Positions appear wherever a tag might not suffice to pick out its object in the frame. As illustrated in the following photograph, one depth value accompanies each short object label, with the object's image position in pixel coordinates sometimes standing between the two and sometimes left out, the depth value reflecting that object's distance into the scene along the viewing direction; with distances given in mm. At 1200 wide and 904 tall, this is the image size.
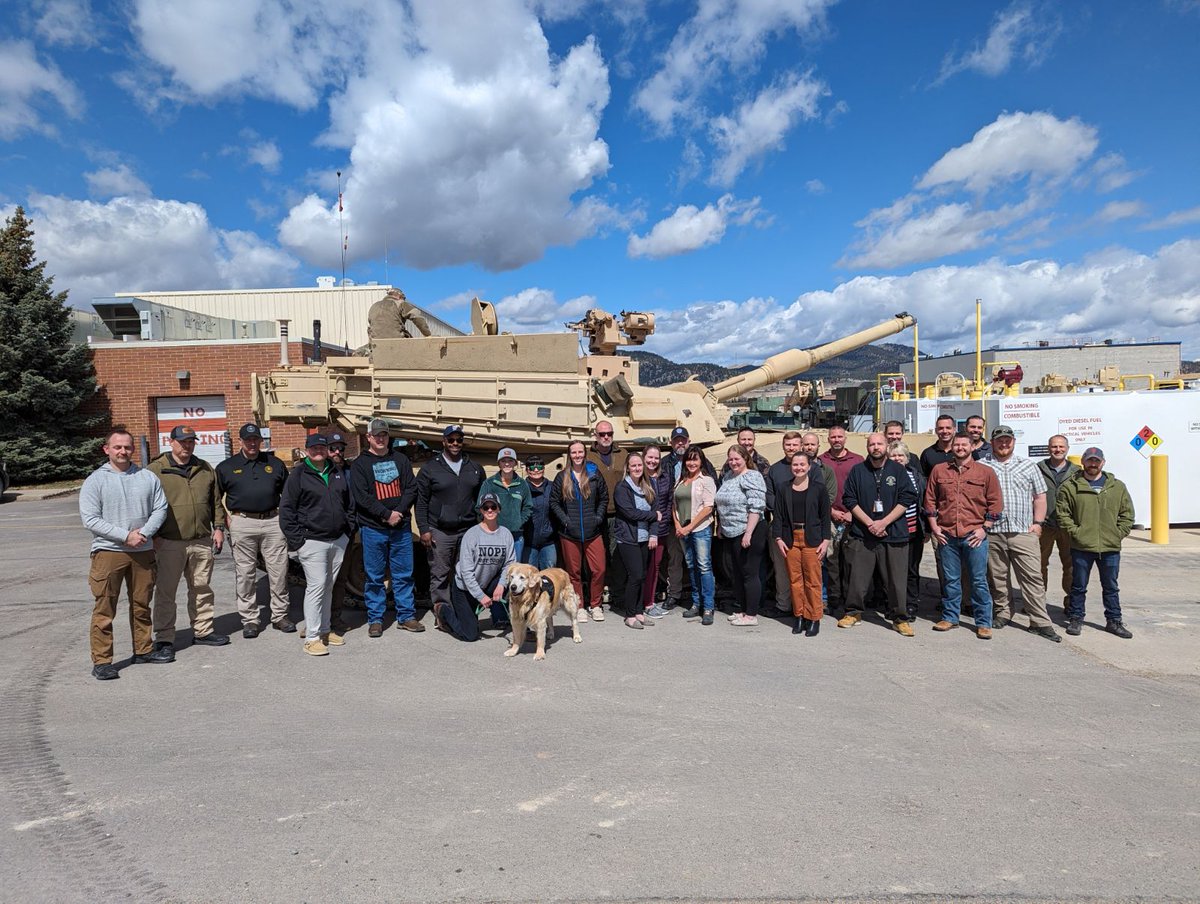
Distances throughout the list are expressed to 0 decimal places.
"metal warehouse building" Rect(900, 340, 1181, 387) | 42375
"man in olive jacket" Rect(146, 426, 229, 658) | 6047
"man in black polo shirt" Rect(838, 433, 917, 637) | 6738
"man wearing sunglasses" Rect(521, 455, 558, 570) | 6957
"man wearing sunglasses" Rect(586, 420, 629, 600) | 7375
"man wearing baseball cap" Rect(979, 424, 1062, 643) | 6625
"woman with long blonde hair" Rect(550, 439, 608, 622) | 6895
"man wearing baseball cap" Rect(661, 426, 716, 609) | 7395
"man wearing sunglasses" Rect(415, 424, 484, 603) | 6746
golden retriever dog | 5910
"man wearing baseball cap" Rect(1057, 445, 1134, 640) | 6523
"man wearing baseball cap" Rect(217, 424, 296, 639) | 6609
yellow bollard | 10727
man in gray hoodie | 5426
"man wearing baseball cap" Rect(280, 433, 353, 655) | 6320
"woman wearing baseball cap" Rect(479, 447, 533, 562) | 6691
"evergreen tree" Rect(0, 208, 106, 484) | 19656
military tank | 8266
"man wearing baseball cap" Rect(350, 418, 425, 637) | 6656
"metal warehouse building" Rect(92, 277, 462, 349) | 29906
